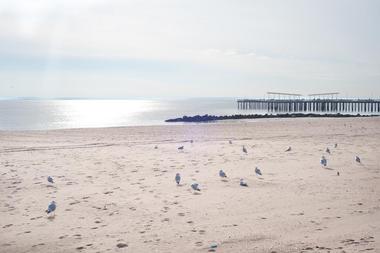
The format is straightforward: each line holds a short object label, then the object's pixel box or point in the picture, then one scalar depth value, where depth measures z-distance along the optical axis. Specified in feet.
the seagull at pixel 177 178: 27.04
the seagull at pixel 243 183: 26.40
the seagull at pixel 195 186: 25.27
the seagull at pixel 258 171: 29.63
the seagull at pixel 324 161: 32.93
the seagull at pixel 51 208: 20.52
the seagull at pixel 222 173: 29.19
